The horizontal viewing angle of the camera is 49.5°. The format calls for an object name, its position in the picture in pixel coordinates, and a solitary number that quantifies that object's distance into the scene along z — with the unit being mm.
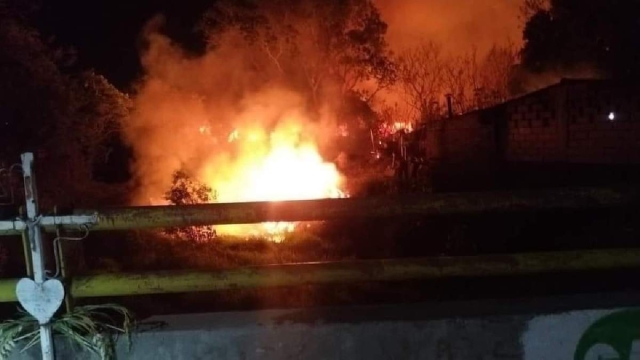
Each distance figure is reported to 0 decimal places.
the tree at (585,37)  12336
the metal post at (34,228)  3449
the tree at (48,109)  12789
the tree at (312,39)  23344
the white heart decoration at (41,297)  3537
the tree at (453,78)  25266
